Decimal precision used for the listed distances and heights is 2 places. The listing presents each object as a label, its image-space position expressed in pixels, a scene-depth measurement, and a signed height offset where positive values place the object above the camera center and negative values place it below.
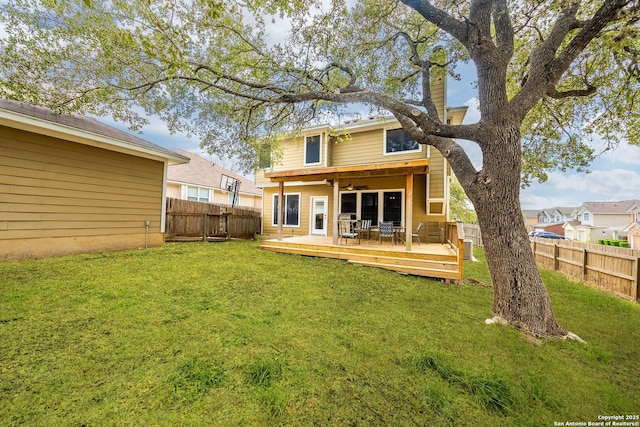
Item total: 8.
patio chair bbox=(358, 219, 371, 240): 8.75 -0.21
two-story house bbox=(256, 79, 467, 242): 8.23 +1.50
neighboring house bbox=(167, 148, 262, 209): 16.38 +2.29
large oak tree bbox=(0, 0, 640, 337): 3.67 +3.20
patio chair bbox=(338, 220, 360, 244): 8.52 -0.26
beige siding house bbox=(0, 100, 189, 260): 5.15 +0.72
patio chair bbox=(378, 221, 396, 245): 7.80 -0.30
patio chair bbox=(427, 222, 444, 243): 9.17 -0.38
